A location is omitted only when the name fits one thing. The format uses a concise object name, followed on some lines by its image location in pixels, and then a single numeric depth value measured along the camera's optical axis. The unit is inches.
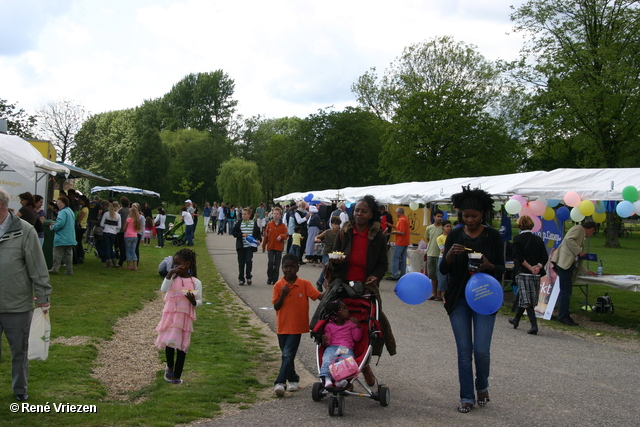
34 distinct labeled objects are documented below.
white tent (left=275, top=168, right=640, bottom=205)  439.2
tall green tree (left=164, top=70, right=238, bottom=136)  3437.5
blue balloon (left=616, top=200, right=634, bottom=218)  429.1
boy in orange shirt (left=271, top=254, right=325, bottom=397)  234.2
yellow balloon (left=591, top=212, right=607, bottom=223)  512.5
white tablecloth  414.3
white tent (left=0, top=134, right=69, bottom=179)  516.9
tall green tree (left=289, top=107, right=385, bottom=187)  2340.1
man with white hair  204.5
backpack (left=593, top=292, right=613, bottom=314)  484.1
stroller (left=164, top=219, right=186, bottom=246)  1071.0
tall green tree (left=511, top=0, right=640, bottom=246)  1285.7
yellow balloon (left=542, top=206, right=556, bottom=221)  512.2
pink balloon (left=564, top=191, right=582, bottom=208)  436.8
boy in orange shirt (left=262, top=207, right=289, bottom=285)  552.9
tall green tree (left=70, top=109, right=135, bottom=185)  1893.6
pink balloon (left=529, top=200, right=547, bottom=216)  470.3
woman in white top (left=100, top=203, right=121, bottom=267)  634.8
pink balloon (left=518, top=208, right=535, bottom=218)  474.0
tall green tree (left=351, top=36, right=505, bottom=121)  1952.5
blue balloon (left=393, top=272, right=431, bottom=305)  234.1
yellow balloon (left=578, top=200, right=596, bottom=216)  424.8
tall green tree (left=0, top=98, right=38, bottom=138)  1496.1
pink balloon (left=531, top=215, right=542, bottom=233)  497.7
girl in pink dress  241.9
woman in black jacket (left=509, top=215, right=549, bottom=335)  397.9
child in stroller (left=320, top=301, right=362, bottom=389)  214.2
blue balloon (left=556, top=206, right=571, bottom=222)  516.4
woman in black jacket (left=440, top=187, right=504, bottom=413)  218.1
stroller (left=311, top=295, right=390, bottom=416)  216.5
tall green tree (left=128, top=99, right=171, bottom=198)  2600.9
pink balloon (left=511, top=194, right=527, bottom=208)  478.3
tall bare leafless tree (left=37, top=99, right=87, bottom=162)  1838.1
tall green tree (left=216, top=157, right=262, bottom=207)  2481.5
